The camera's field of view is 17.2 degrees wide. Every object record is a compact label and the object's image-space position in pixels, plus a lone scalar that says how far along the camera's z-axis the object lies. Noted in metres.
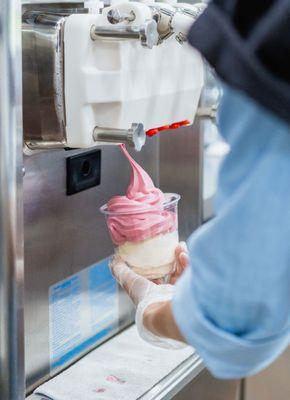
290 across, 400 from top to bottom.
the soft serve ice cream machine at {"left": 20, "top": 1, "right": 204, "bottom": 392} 1.08
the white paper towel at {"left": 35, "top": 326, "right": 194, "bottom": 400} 1.23
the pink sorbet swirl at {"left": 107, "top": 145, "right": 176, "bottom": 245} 1.14
